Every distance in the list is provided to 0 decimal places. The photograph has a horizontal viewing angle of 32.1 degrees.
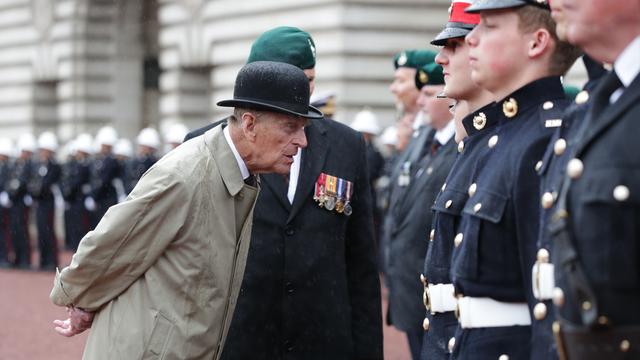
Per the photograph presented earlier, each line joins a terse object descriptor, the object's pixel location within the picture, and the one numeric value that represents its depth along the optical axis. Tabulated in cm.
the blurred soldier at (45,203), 1727
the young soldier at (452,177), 351
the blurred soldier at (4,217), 1842
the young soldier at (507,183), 314
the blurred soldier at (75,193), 1819
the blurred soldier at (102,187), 1794
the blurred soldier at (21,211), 1805
